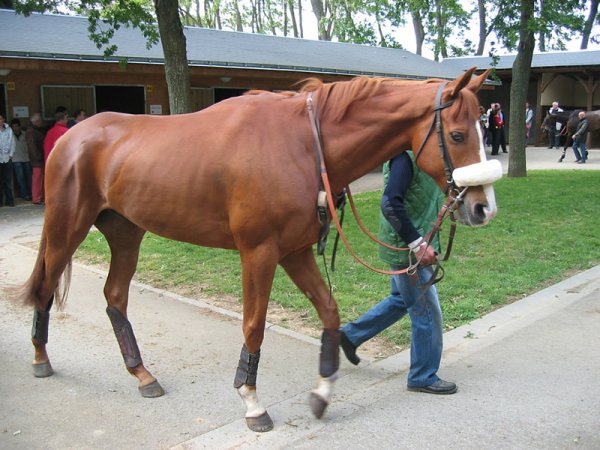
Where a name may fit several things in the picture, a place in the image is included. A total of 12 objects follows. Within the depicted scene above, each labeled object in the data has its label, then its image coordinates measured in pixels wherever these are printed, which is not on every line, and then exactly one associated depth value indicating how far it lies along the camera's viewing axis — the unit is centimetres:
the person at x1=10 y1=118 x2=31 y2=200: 1220
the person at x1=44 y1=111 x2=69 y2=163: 1144
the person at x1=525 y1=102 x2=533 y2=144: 2692
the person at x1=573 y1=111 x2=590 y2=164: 1900
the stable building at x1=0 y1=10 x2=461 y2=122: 1180
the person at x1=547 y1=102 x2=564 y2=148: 2534
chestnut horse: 304
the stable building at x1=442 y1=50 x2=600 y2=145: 2577
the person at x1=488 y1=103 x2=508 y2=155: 2151
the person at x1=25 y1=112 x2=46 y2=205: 1198
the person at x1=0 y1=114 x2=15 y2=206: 1162
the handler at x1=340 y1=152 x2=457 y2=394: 339
